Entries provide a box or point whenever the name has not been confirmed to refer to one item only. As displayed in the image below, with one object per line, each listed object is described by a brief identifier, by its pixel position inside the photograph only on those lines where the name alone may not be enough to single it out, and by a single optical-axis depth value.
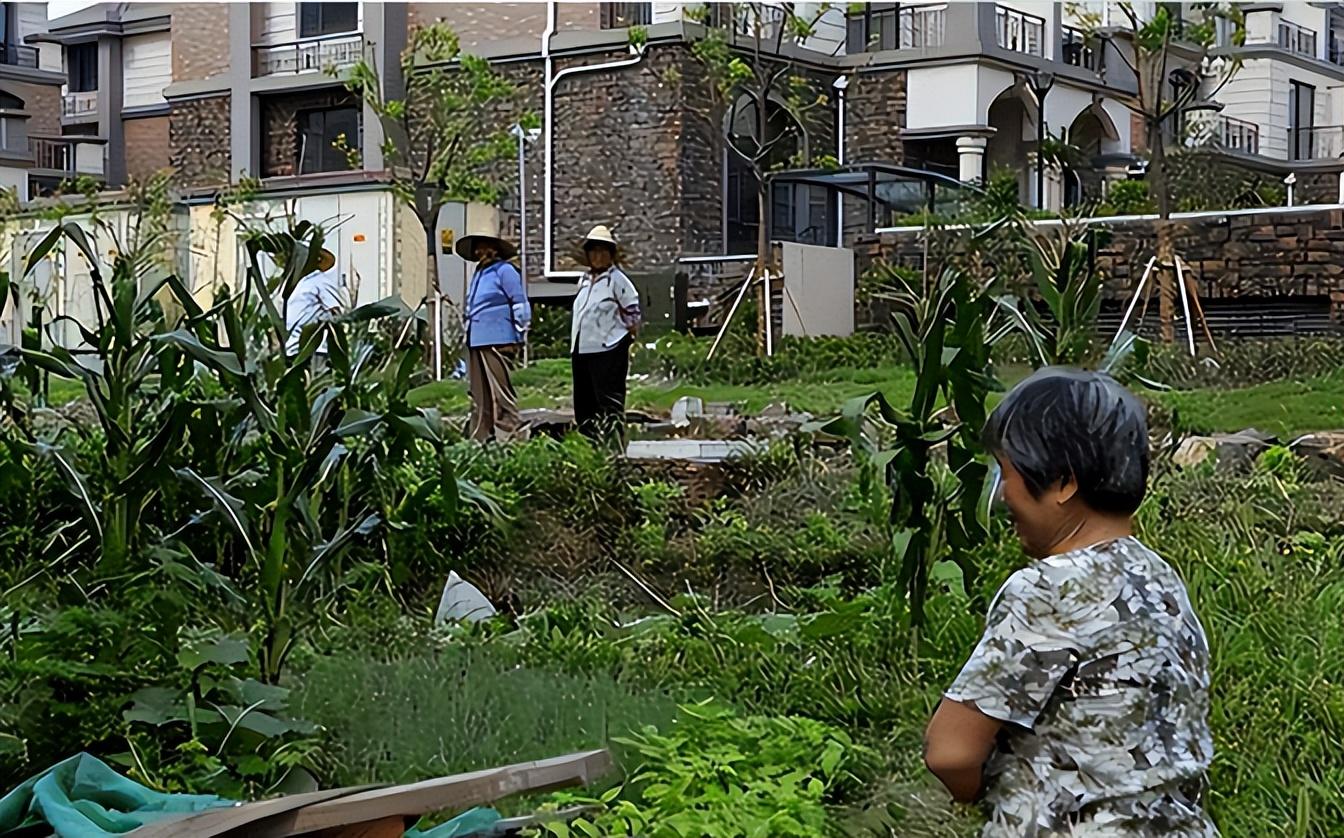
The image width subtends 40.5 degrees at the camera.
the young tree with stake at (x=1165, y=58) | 16.48
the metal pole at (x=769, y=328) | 18.59
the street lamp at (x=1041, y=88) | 27.00
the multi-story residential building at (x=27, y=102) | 37.03
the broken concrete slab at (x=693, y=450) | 9.88
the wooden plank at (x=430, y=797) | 3.44
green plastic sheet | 3.57
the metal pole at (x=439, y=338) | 19.05
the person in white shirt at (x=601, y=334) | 11.05
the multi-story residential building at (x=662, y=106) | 25.22
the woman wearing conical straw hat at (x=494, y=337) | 11.68
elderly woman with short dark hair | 2.59
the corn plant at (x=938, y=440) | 5.61
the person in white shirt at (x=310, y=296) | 11.91
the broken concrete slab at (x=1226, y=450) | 9.12
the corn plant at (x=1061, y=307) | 6.04
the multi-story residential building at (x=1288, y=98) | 35.31
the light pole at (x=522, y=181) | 26.12
